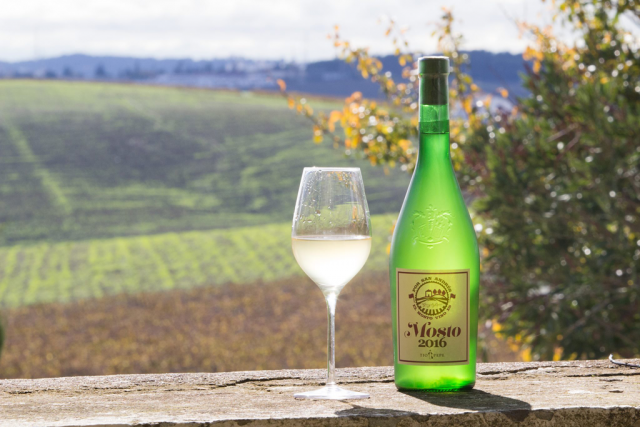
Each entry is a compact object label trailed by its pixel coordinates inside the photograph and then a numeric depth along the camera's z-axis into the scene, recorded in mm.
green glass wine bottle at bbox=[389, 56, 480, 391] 1725
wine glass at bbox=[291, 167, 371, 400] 1739
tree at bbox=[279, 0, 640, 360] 4500
